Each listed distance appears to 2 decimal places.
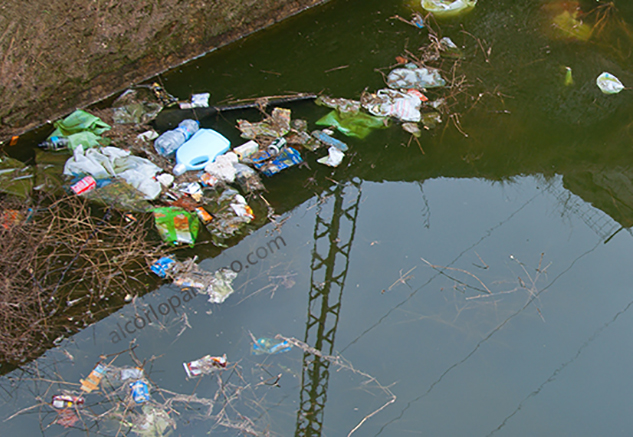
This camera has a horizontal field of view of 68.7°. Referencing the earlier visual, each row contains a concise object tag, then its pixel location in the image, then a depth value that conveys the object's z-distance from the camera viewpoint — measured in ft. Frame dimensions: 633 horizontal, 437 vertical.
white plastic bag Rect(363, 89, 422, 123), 13.55
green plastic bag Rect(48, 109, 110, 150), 11.98
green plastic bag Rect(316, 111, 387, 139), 13.16
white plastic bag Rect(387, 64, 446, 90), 14.47
